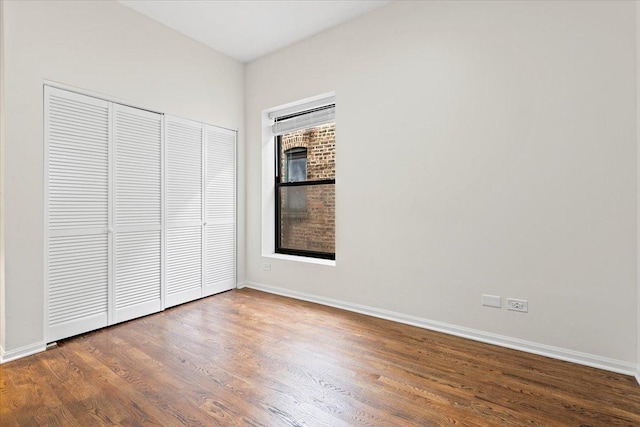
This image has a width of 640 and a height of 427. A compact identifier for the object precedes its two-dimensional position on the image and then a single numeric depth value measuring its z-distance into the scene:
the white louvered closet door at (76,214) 2.62
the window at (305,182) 3.93
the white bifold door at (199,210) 3.58
